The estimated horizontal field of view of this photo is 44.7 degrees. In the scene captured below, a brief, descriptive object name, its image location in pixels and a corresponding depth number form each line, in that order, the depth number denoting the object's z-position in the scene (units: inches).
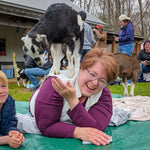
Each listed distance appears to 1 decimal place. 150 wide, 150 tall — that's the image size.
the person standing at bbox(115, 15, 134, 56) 176.7
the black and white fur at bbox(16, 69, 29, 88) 206.7
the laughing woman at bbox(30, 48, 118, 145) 55.4
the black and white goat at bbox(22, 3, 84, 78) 60.1
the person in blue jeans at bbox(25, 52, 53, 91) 187.9
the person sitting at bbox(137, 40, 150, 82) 221.8
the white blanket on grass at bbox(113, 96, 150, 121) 88.9
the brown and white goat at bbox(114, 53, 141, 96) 139.7
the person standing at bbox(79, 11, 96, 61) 154.3
